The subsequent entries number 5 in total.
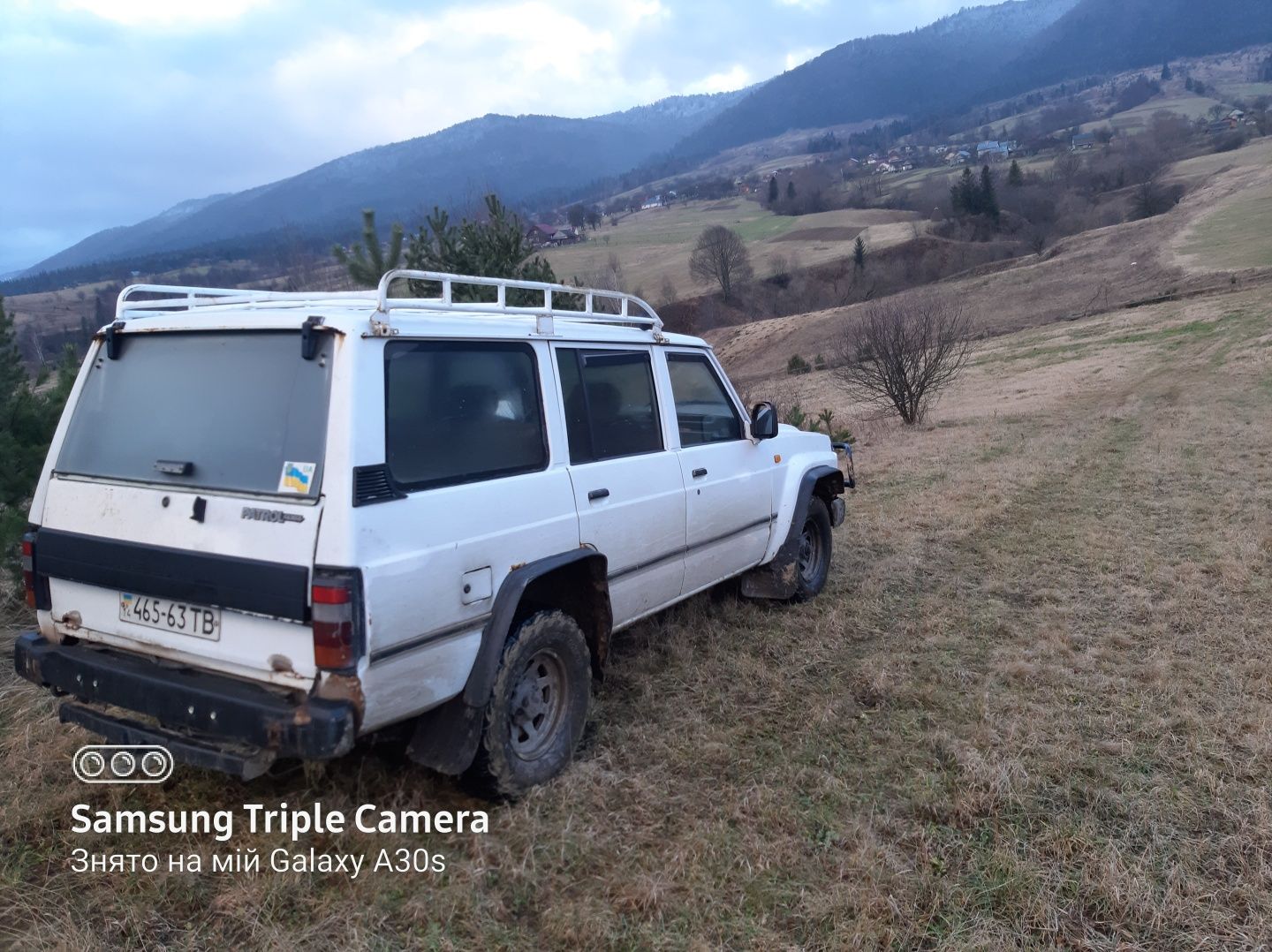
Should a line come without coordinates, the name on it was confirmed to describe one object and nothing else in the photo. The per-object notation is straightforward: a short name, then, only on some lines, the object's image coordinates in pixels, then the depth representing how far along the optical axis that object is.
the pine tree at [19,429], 5.23
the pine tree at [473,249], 10.19
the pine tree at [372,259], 8.06
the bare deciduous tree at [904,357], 16.61
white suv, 2.78
